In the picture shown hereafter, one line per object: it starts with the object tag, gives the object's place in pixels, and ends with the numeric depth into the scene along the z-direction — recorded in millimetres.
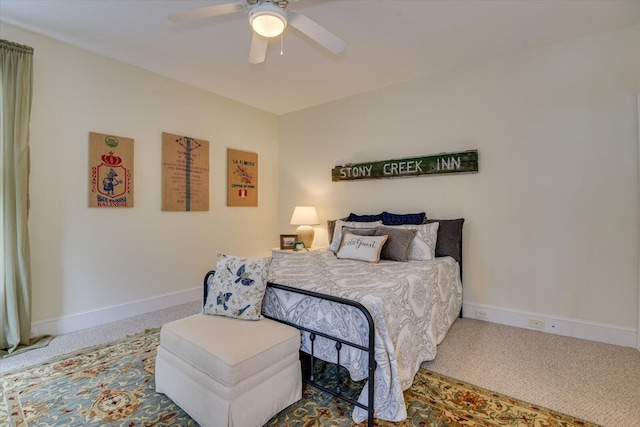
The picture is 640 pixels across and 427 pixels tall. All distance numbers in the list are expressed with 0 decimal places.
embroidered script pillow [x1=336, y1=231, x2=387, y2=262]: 2963
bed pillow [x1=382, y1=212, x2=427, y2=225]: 3440
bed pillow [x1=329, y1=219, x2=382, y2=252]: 3537
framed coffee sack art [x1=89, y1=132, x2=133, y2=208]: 3078
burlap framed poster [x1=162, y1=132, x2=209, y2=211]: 3652
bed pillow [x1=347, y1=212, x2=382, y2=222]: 3770
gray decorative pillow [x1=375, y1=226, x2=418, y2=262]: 3023
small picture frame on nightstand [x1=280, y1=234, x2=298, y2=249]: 4160
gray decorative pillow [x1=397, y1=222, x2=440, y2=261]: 3053
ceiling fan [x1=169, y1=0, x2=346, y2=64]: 1873
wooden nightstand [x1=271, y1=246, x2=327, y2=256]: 3780
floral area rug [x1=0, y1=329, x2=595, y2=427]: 1708
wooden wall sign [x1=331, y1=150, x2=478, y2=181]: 3322
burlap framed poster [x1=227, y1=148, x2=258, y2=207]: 4344
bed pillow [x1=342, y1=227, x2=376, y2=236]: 3334
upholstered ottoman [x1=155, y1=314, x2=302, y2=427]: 1520
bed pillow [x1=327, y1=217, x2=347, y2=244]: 4040
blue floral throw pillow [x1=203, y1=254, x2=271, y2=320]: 2000
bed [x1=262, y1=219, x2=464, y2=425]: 1653
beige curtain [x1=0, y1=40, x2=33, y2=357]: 2521
